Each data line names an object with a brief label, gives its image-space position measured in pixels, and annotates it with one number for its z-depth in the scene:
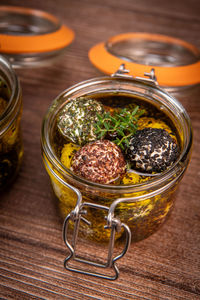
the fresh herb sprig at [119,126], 0.53
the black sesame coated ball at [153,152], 0.50
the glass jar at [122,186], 0.45
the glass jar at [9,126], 0.54
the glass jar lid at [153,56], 0.67
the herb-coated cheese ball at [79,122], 0.54
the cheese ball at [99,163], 0.48
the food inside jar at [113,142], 0.48
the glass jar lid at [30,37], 0.73
